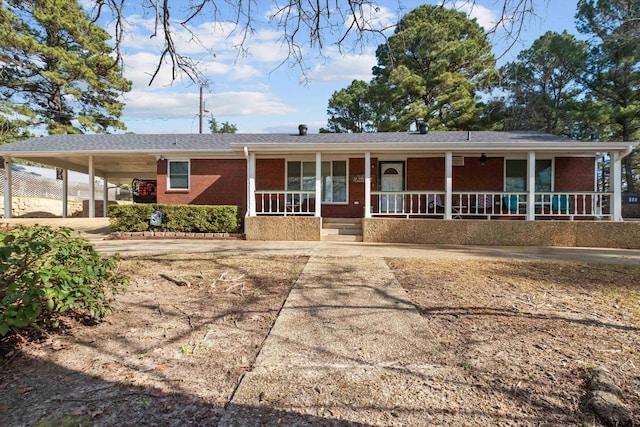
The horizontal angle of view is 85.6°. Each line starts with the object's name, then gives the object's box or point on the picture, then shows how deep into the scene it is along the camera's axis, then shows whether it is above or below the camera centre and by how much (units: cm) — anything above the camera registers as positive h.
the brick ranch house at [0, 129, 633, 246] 1027 +144
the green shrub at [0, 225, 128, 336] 229 -49
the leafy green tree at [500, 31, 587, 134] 2152 +842
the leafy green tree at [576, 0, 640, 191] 1898 +905
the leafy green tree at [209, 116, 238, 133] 5644 +1403
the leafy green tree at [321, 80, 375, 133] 3173 +963
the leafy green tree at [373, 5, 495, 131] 2195 +881
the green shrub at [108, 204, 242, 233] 1023 -20
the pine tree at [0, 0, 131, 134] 2034 +876
